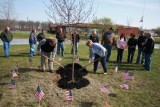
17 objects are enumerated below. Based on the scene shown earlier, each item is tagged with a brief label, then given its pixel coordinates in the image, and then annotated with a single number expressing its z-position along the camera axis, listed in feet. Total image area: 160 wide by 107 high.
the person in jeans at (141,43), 23.34
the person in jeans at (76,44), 29.37
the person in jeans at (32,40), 25.68
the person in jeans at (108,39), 22.89
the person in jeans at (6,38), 25.08
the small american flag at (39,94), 11.29
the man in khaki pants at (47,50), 16.58
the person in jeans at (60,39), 25.76
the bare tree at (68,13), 14.99
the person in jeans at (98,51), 16.92
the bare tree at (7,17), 51.75
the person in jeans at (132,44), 24.10
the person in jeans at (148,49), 20.59
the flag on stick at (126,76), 15.11
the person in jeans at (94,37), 24.28
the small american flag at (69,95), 11.65
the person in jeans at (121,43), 24.48
